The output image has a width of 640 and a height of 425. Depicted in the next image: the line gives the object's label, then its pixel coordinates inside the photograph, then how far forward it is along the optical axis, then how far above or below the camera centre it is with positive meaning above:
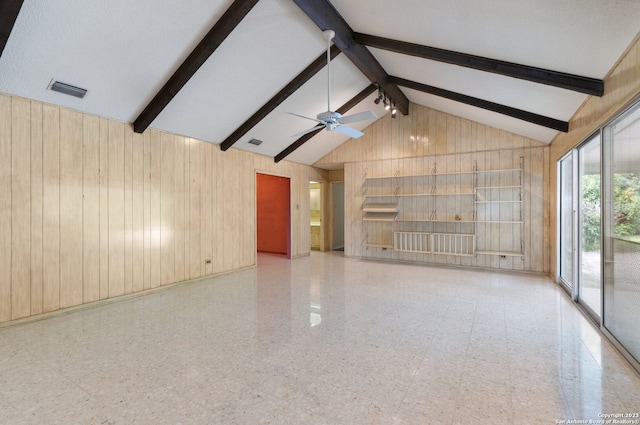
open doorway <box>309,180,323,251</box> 9.64 -0.09
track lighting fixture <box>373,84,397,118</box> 5.91 +2.29
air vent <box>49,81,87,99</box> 3.57 +1.49
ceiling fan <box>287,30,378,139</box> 3.79 +1.22
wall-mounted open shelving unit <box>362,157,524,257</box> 6.30 +0.03
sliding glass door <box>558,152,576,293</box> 4.65 -0.15
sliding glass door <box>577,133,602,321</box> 3.56 -0.16
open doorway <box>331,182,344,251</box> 9.88 -0.12
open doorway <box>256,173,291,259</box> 8.87 -0.09
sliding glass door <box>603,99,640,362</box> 2.51 -0.15
